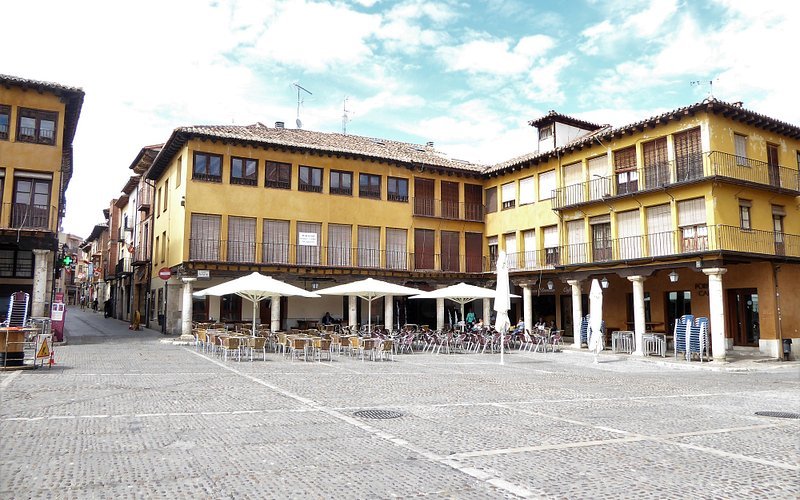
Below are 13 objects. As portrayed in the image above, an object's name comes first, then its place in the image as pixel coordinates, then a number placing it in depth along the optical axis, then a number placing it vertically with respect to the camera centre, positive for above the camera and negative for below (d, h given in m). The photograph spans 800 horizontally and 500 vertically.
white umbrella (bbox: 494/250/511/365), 19.20 +0.72
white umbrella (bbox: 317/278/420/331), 22.94 +1.10
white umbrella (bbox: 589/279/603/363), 20.92 +0.10
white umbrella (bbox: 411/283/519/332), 24.25 +1.03
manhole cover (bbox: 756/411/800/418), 9.59 -1.50
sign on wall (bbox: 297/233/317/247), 29.34 +3.81
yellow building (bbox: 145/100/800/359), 22.97 +4.72
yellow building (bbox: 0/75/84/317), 23.03 +5.74
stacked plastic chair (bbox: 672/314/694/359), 21.16 -0.47
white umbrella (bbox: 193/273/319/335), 19.53 +0.98
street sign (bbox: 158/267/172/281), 26.08 +1.85
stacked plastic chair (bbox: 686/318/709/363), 20.16 -0.60
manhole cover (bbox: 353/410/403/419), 8.81 -1.41
